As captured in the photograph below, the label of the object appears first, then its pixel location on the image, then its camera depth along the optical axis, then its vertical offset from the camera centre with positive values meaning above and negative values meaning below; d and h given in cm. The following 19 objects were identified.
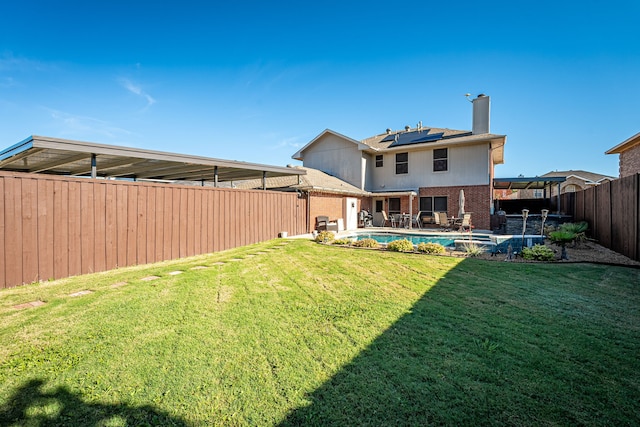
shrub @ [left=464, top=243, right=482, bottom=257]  862 -111
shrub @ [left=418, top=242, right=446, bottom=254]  900 -110
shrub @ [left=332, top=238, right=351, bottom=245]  1114 -111
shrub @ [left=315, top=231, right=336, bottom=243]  1171 -99
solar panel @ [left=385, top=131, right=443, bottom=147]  1977 +523
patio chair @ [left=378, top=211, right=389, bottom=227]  2006 -39
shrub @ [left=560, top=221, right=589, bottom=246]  1034 -63
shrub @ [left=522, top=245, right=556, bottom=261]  775 -108
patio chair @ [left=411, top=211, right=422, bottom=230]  1895 -47
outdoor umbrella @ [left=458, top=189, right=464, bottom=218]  1582 +42
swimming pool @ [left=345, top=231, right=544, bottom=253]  1017 -116
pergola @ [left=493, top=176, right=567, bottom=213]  1795 +216
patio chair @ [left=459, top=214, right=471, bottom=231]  1589 -49
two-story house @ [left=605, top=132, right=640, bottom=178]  1394 +300
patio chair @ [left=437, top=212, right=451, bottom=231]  1734 -43
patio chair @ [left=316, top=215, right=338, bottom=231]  1579 -61
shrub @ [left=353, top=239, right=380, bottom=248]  1040 -112
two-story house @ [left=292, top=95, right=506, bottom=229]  1773 +327
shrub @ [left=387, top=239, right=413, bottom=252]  952 -108
